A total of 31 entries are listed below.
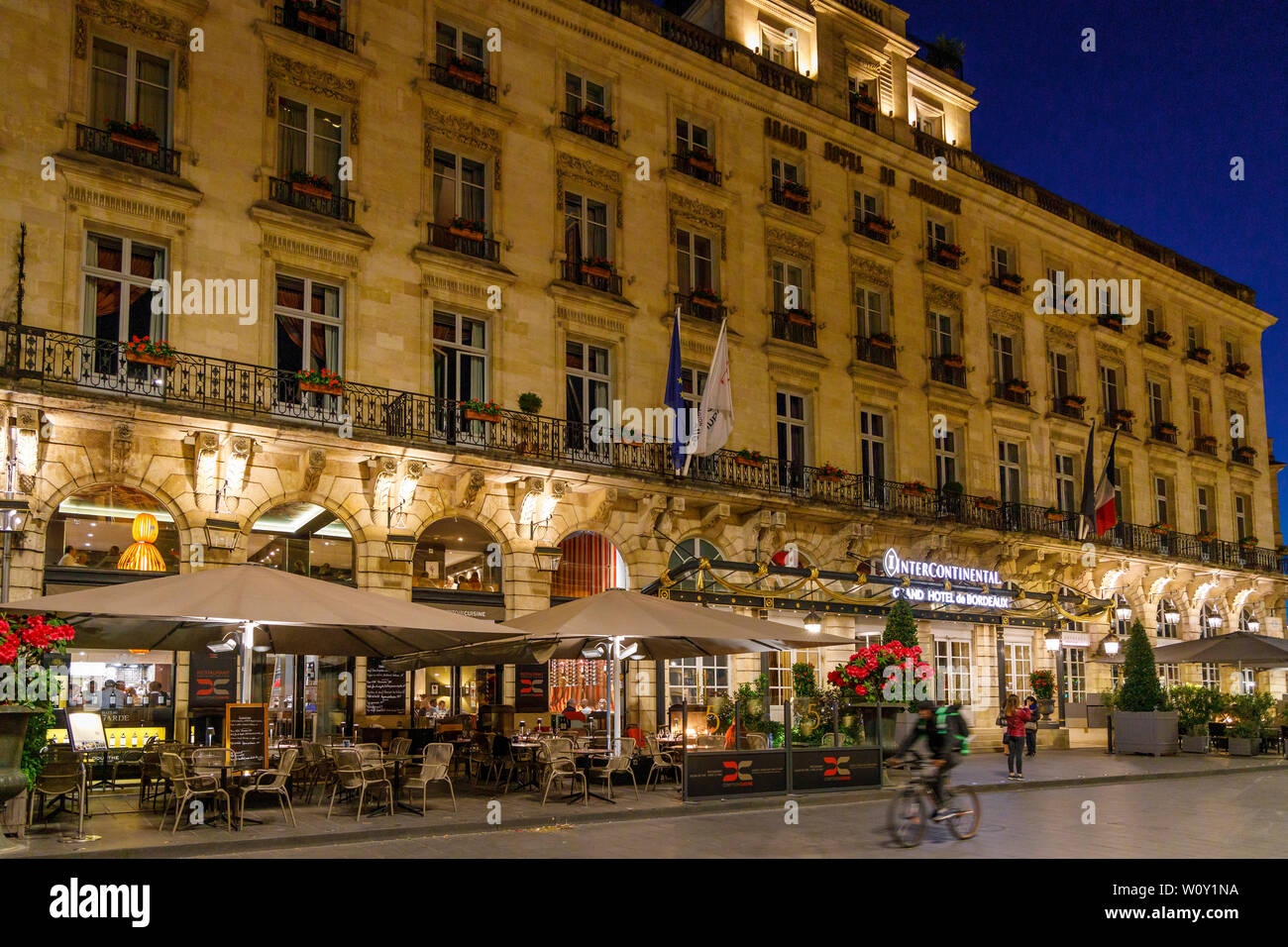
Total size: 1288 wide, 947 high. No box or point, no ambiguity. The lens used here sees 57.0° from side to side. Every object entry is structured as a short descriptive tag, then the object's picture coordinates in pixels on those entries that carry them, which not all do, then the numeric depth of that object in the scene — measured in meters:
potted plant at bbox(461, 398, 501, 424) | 21.98
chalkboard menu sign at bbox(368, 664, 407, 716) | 20.55
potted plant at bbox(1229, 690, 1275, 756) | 27.88
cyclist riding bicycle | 12.44
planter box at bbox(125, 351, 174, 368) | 18.08
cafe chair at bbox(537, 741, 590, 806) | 15.71
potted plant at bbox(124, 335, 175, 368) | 18.09
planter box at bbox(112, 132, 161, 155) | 19.17
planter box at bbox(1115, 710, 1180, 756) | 27.05
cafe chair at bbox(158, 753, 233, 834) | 12.84
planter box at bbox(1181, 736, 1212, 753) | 28.17
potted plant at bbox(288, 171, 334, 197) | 21.06
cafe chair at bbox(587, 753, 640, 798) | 16.45
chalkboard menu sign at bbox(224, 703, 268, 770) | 13.73
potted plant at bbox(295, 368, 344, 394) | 19.95
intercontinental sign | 24.52
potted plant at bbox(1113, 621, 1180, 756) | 27.08
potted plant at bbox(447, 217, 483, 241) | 22.92
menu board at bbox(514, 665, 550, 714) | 22.08
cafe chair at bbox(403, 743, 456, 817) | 14.15
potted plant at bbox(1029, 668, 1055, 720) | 31.31
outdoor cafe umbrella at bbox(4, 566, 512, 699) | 12.51
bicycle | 12.20
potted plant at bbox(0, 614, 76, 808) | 11.33
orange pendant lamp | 18.25
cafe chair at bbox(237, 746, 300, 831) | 13.34
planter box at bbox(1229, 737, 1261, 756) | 27.78
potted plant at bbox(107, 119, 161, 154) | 19.14
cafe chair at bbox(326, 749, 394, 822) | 13.98
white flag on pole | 23.59
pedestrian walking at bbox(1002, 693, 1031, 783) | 20.50
